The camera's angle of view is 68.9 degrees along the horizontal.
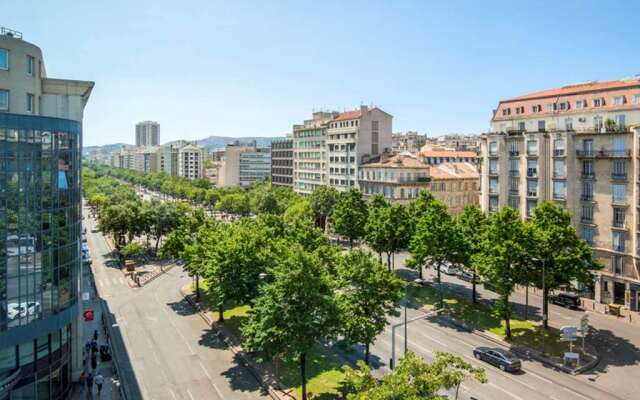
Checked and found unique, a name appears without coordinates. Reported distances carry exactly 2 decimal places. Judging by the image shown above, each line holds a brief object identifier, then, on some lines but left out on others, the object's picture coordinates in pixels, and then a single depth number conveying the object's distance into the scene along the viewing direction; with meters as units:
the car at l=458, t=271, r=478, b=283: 73.79
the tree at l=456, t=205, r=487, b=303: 58.30
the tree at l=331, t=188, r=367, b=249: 85.00
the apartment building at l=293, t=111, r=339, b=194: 139.25
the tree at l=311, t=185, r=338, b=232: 116.56
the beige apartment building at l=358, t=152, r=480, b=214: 105.44
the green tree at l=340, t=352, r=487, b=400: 23.23
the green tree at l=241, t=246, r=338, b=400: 34.69
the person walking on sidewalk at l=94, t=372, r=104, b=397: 39.25
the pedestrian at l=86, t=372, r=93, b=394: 39.44
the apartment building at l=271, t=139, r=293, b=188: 166.38
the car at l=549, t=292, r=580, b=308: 61.97
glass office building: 31.67
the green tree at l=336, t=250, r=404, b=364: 37.81
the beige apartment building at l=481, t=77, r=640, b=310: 61.25
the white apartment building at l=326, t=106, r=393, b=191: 121.81
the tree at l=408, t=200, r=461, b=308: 57.47
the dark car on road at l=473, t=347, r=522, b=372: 42.00
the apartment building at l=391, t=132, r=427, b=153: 187.59
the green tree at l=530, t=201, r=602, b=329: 48.69
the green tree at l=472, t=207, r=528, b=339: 48.09
